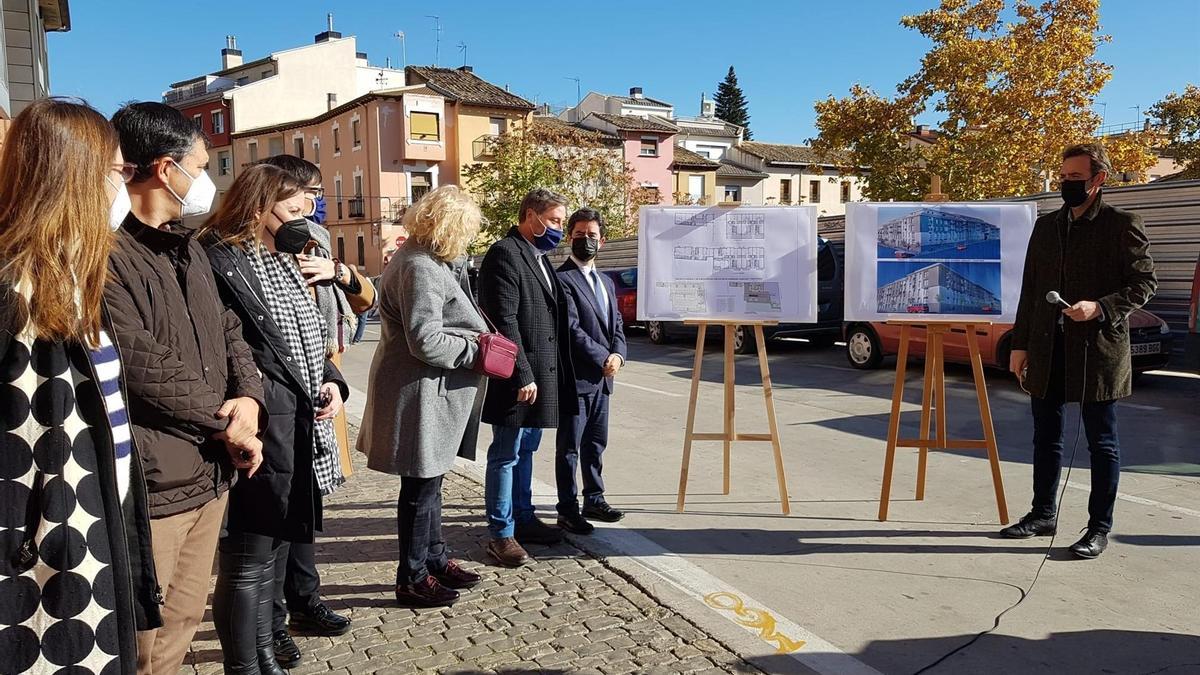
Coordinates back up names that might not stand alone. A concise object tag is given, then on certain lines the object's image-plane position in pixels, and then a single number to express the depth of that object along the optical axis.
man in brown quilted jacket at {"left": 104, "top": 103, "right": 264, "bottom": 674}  2.24
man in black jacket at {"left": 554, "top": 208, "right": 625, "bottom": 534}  5.17
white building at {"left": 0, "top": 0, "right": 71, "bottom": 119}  11.17
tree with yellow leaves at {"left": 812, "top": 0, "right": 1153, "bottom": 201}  21.92
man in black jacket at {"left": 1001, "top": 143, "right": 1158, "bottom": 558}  4.64
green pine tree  83.94
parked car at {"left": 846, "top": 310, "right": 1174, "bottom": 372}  10.80
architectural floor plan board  5.68
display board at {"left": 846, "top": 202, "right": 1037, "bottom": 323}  5.41
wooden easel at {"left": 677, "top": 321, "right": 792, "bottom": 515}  5.56
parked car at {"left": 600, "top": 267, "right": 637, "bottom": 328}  18.70
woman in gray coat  3.90
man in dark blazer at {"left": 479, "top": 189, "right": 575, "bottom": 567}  4.64
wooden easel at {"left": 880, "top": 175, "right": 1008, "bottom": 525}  5.28
